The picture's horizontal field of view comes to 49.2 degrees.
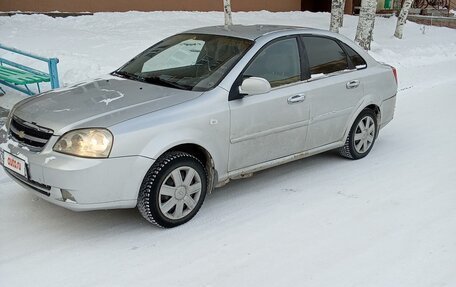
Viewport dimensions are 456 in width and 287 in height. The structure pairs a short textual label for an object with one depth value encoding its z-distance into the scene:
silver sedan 3.48
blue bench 6.47
